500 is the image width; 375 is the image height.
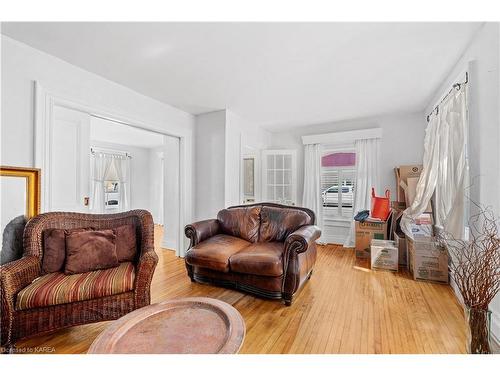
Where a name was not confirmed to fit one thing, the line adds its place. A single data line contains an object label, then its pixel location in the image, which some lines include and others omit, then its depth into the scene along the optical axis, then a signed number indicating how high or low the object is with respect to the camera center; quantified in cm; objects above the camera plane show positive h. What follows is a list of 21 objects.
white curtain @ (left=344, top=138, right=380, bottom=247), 412 +27
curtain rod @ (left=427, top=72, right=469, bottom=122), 210 +103
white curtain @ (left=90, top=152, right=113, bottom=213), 584 +20
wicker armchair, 147 -80
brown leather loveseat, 220 -67
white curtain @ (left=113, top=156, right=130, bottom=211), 631 +25
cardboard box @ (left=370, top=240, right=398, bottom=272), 307 -91
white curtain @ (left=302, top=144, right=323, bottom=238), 462 +11
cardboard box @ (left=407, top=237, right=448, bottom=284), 266 -85
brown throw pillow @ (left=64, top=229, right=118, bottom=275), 184 -55
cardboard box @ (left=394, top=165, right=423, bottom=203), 355 +22
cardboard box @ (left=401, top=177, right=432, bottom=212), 328 -1
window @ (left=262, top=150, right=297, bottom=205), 471 +24
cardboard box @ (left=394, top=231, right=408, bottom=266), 331 -88
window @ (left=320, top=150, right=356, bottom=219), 452 +10
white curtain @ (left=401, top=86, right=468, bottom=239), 216 +22
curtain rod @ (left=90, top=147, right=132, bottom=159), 575 +91
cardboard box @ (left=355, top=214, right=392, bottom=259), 357 -71
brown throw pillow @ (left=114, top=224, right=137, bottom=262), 211 -53
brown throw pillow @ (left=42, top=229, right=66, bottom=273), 181 -52
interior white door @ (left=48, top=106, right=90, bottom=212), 240 +28
